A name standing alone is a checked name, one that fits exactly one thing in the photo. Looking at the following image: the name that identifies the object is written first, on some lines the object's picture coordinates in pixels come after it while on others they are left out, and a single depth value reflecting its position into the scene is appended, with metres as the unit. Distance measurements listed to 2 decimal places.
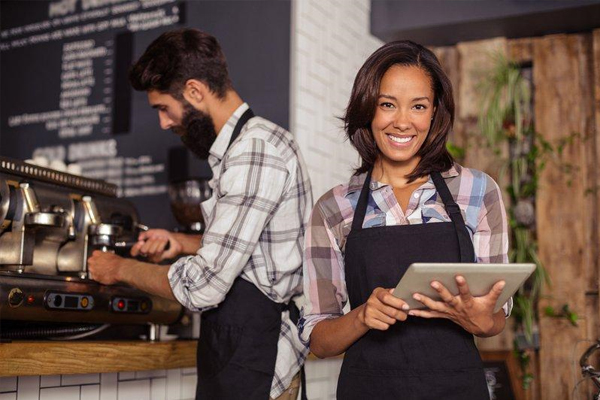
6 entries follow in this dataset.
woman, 1.65
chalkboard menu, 3.65
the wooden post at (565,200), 3.88
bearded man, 2.11
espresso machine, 2.25
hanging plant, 3.93
